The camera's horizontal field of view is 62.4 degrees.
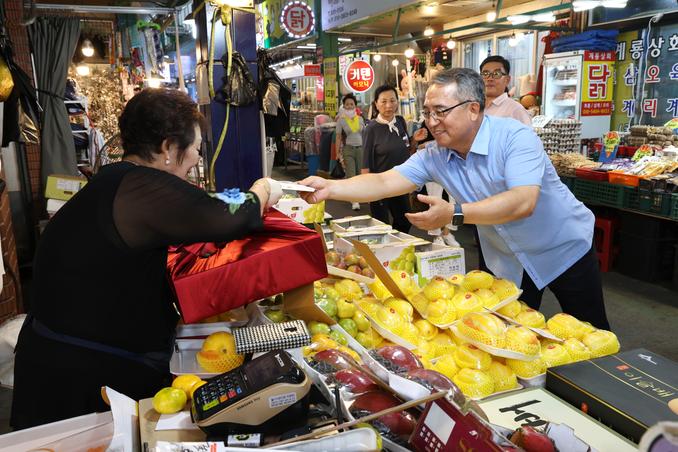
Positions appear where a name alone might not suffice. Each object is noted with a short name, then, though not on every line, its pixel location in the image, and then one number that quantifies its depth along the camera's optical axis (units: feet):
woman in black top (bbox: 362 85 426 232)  20.72
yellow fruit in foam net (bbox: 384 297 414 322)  7.20
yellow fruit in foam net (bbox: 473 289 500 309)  7.22
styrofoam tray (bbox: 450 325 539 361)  6.05
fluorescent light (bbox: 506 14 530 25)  19.21
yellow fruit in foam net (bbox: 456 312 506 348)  6.18
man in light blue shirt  7.60
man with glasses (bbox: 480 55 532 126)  14.98
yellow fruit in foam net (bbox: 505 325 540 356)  6.10
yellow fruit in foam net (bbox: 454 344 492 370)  6.14
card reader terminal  3.56
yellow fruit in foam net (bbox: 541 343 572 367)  6.37
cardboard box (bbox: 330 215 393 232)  14.33
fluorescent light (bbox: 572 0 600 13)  17.26
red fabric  5.80
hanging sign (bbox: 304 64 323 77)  44.19
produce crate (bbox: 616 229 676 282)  17.70
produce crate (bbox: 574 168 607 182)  18.74
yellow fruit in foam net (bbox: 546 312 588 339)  6.89
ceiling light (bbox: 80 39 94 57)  30.19
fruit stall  3.57
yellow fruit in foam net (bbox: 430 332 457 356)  6.89
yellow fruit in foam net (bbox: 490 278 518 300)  7.40
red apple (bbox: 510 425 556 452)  3.70
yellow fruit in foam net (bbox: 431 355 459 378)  6.22
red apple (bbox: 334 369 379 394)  4.40
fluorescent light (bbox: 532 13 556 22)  26.28
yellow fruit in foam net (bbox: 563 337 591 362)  6.51
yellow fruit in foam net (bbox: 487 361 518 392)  6.04
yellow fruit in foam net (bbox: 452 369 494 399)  5.81
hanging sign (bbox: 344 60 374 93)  35.32
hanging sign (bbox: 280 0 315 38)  37.25
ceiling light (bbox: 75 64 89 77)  31.12
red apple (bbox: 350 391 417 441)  3.87
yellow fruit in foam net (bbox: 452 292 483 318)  7.11
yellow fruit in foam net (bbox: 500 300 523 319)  7.34
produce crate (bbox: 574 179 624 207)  18.20
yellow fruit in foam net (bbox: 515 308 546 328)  7.15
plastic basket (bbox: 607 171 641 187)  17.44
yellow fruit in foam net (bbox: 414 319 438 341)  7.11
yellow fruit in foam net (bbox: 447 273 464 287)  7.82
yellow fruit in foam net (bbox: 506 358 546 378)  6.09
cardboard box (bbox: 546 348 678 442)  4.84
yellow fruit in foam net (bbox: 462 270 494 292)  7.59
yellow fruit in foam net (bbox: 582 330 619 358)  6.60
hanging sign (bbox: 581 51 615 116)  26.35
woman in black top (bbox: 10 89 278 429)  5.42
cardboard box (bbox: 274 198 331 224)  14.65
